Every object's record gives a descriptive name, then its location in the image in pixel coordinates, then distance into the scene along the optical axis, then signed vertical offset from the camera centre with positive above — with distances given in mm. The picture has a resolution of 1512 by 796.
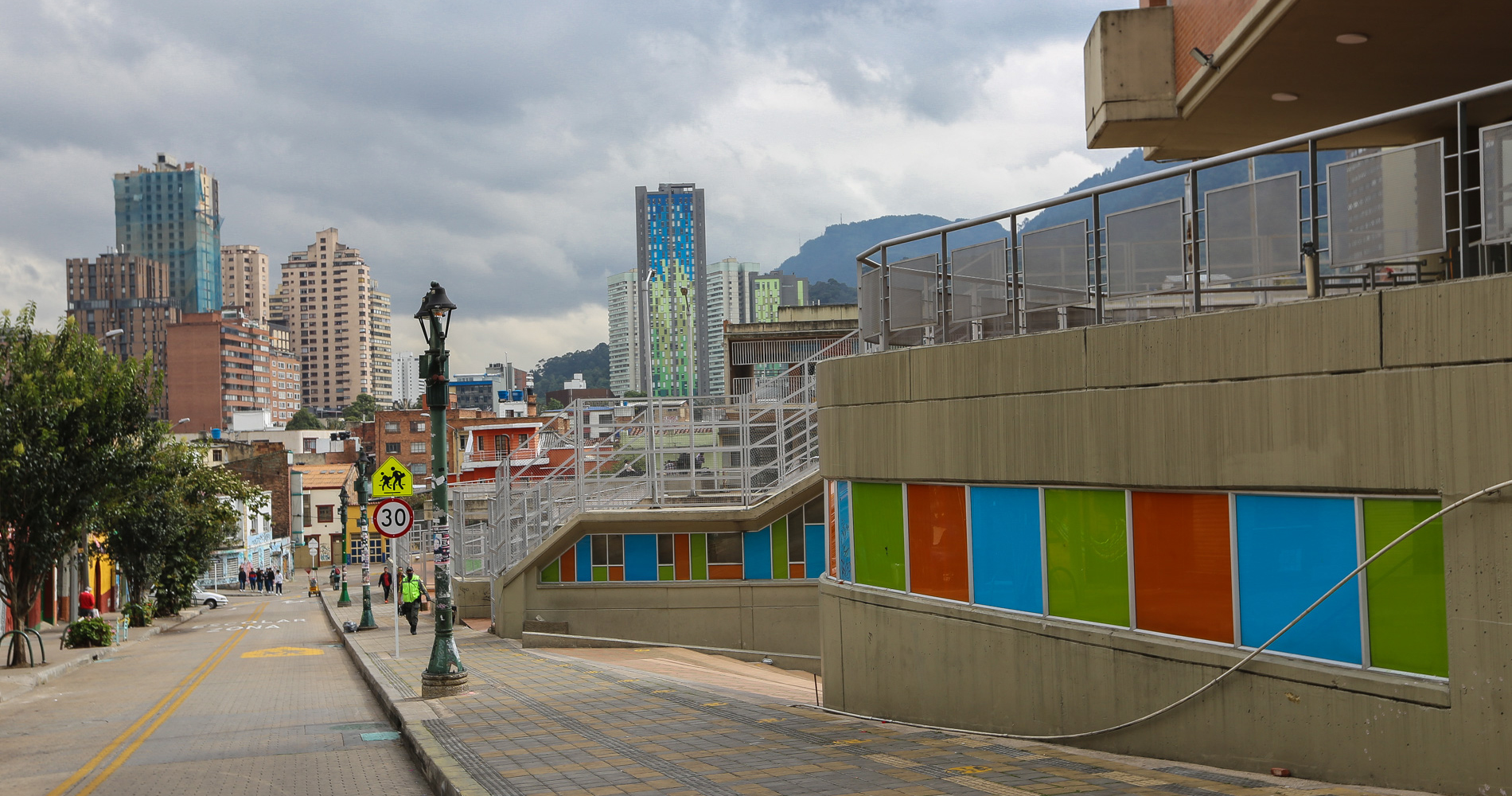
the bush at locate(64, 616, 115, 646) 29328 -4287
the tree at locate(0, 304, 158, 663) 24484 +481
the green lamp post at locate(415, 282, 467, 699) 16531 +694
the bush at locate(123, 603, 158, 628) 39281 -5161
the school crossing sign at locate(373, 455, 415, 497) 20969 -472
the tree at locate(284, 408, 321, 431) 188125 +5681
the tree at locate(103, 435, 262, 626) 35188 -2301
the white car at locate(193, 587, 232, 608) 57188 -6835
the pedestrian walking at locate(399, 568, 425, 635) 27822 -3412
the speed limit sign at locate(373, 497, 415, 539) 19297 -1048
